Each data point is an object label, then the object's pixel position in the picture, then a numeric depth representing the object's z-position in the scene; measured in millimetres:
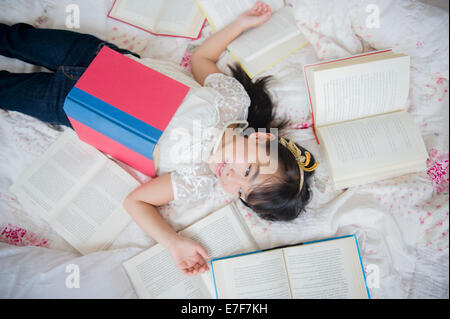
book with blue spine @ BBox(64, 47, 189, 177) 751
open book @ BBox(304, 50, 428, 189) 866
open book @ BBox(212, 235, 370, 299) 837
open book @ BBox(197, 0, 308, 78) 1013
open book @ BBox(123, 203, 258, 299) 857
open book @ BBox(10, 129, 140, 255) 887
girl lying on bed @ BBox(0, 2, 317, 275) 794
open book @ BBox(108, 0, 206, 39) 1057
